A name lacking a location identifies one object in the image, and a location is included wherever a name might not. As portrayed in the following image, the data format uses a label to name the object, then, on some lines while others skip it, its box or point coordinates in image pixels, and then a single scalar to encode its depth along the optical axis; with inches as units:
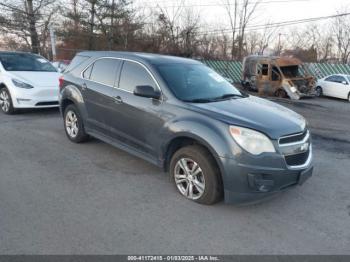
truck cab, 638.5
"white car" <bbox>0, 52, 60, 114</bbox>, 307.0
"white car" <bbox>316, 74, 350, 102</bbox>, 643.5
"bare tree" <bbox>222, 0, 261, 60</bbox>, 1408.7
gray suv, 130.5
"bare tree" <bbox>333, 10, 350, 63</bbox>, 1629.6
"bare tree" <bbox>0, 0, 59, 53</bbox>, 1207.7
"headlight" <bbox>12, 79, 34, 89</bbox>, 307.0
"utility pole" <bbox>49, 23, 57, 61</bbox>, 841.4
